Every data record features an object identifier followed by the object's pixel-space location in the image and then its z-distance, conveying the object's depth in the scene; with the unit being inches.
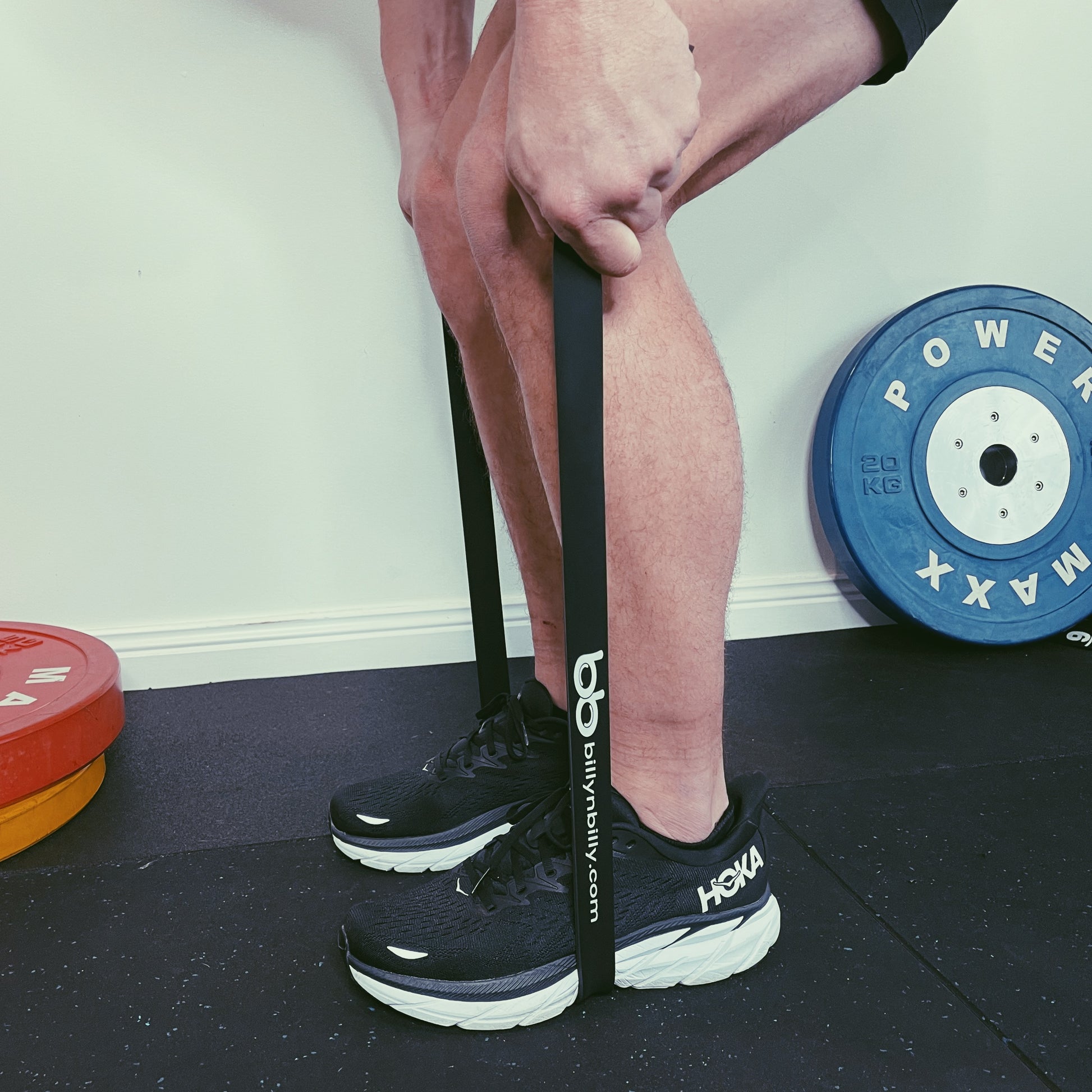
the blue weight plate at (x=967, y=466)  63.8
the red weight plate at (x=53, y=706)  39.7
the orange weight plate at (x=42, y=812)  40.3
